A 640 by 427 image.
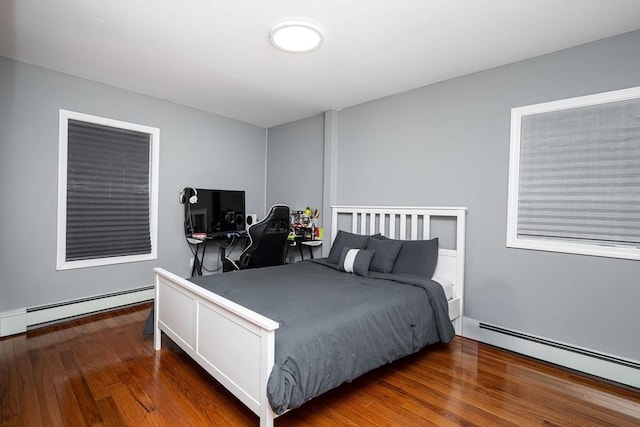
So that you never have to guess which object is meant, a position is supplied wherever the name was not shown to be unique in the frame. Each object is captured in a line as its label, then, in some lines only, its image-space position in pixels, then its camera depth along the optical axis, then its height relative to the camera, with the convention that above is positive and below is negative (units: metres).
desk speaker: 4.76 -0.15
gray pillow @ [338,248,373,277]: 2.91 -0.48
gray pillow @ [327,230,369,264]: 3.30 -0.34
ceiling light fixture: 2.18 +1.30
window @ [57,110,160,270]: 3.17 +0.16
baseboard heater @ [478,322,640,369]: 2.19 -1.02
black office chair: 3.27 -0.34
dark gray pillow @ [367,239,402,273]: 2.98 -0.41
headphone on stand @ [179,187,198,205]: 3.99 +0.14
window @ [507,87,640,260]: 2.22 +0.33
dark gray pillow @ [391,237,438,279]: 2.86 -0.43
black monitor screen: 4.04 -0.06
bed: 1.57 -0.67
